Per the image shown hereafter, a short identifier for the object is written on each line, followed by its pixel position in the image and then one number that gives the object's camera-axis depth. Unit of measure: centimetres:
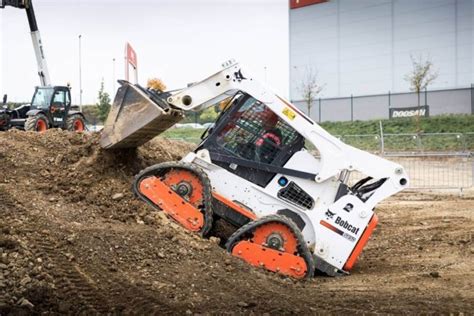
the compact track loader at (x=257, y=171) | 689
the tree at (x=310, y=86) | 4528
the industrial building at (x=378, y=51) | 4044
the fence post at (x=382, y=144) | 1820
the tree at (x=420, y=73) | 3500
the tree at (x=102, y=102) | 4390
